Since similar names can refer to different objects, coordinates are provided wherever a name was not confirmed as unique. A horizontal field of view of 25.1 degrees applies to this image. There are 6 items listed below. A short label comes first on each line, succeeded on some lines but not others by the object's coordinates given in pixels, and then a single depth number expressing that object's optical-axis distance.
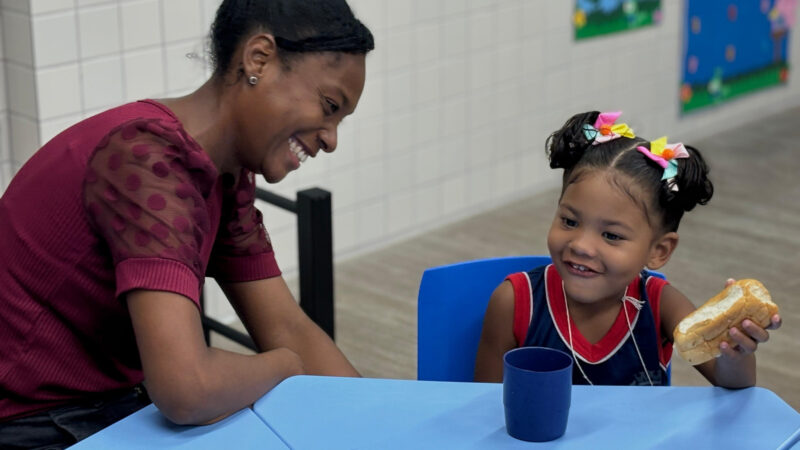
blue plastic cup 1.95
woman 2.01
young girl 2.32
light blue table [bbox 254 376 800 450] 1.98
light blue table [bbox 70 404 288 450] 1.97
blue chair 2.40
